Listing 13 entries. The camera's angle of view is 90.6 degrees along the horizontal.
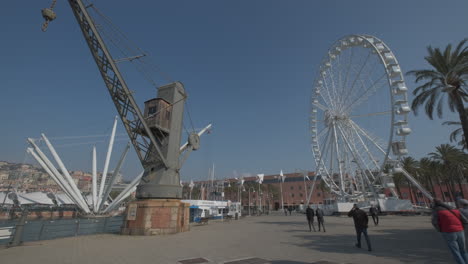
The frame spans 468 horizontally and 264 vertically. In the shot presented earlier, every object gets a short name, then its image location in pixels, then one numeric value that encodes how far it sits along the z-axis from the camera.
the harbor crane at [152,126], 16.28
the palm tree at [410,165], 44.59
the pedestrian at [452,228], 5.42
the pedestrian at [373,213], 18.45
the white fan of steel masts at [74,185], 36.25
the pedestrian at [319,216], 15.29
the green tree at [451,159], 37.50
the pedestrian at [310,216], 16.14
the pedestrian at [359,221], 9.01
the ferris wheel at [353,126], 25.39
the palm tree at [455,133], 28.18
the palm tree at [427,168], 42.28
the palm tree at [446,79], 16.92
